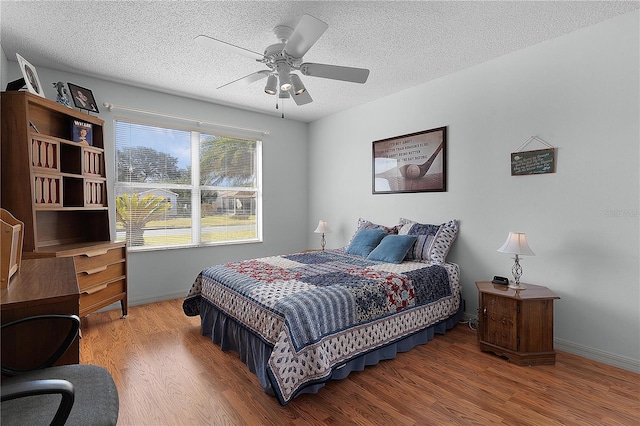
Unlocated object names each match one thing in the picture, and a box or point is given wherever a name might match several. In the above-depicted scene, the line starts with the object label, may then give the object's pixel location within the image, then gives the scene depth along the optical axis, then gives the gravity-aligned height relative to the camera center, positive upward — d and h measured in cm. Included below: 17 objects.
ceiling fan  214 +108
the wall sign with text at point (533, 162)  277 +36
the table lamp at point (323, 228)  470 -35
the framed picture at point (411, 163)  361 +50
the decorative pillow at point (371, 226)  389 -29
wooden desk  115 -41
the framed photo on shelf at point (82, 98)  321 +110
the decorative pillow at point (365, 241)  373 -44
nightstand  247 -96
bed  205 -79
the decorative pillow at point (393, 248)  337 -48
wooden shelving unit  259 +14
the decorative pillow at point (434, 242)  336 -41
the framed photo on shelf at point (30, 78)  267 +112
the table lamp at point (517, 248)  259 -36
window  387 +23
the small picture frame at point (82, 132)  317 +74
